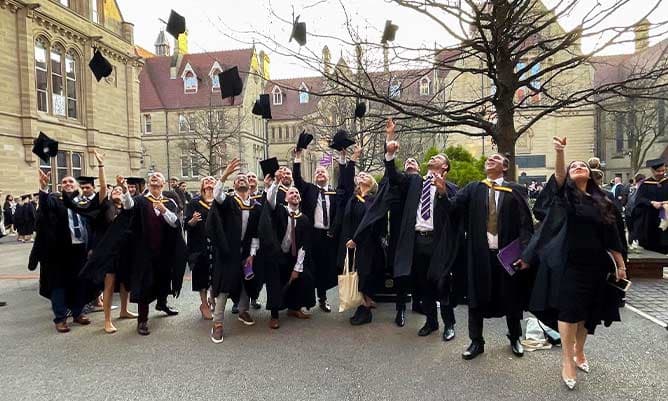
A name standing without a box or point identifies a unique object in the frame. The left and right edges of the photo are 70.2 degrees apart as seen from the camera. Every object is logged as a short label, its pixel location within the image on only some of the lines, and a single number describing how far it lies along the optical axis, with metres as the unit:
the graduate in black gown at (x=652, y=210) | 8.69
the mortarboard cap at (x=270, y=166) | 7.28
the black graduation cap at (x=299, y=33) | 7.82
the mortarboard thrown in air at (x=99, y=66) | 8.98
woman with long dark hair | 4.20
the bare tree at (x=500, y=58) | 7.09
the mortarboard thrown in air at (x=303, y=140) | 7.01
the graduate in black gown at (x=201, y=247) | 6.96
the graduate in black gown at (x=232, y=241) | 5.86
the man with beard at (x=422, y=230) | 5.68
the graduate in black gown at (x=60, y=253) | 6.40
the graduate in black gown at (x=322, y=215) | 7.21
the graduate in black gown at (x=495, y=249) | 4.94
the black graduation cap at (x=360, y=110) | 8.38
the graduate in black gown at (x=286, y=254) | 6.19
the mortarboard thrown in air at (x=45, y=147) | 7.62
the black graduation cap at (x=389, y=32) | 8.12
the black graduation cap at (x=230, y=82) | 8.11
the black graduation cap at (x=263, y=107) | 8.66
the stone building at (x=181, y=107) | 54.69
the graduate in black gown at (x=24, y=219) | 19.52
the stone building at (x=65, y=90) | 23.33
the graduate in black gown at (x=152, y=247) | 6.20
